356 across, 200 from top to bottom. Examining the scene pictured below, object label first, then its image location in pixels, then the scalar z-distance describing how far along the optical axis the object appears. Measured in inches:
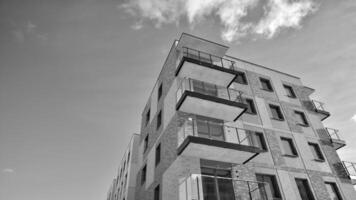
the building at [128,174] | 848.9
